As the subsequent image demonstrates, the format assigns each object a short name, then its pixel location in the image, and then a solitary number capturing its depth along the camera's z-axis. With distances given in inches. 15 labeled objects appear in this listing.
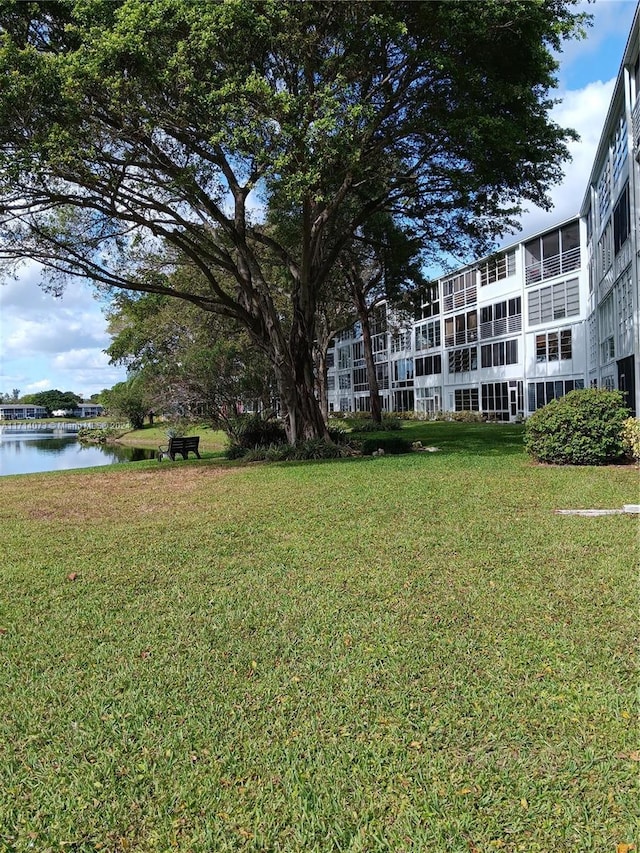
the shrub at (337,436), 759.1
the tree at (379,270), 879.1
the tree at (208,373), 856.3
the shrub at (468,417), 1531.7
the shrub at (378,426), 1220.5
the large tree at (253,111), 449.7
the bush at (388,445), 715.7
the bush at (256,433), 787.4
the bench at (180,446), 826.8
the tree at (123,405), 2183.8
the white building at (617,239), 669.3
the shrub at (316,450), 681.0
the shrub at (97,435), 2119.8
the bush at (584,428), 498.9
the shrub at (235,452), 754.8
